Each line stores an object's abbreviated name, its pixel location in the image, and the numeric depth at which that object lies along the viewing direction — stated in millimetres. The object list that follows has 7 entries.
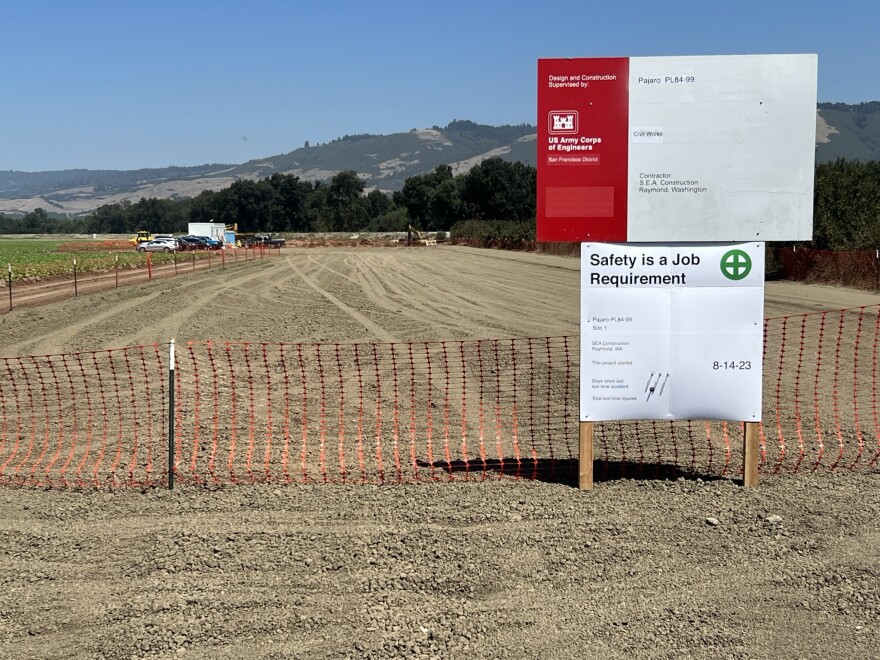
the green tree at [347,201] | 161625
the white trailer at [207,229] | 98750
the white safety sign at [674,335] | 7504
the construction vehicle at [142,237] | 93688
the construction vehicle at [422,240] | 101825
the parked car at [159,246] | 77119
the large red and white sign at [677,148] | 7016
